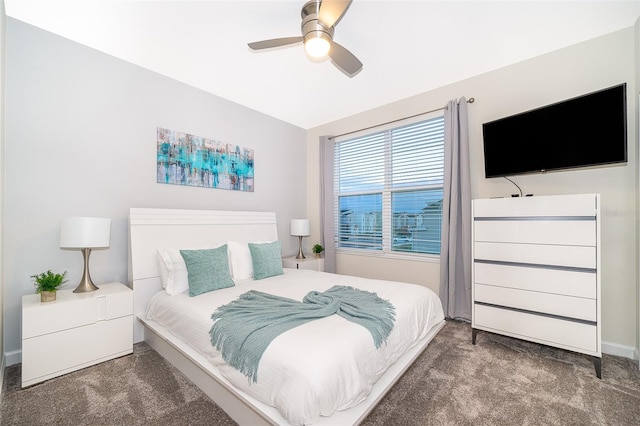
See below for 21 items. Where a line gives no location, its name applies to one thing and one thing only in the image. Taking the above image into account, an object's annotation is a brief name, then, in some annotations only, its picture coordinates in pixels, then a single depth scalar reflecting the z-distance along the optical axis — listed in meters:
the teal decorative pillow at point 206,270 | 2.46
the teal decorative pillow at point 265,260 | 3.05
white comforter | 1.26
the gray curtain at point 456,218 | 3.11
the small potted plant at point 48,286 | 2.08
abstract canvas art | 3.09
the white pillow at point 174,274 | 2.51
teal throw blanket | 1.52
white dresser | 2.12
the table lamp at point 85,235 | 2.19
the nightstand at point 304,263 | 4.01
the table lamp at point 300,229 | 4.20
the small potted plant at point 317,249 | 4.31
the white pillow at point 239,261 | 3.02
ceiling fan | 1.88
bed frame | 1.49
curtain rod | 3.15
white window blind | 3.53
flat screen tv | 2.09
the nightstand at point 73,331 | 1.97
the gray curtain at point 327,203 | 4.41
